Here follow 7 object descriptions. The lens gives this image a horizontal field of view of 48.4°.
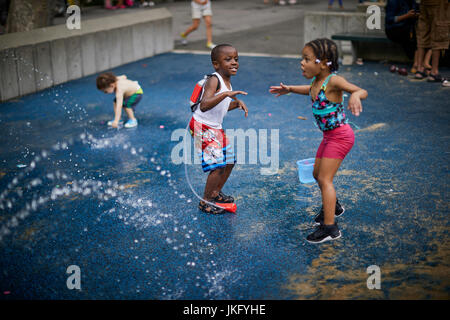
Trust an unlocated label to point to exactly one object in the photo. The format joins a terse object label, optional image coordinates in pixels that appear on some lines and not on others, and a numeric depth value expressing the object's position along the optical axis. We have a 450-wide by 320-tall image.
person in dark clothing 9.12
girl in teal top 3.75
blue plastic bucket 4.82
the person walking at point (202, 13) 11.94
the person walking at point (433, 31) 8.38
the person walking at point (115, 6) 20.50
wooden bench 9.70
